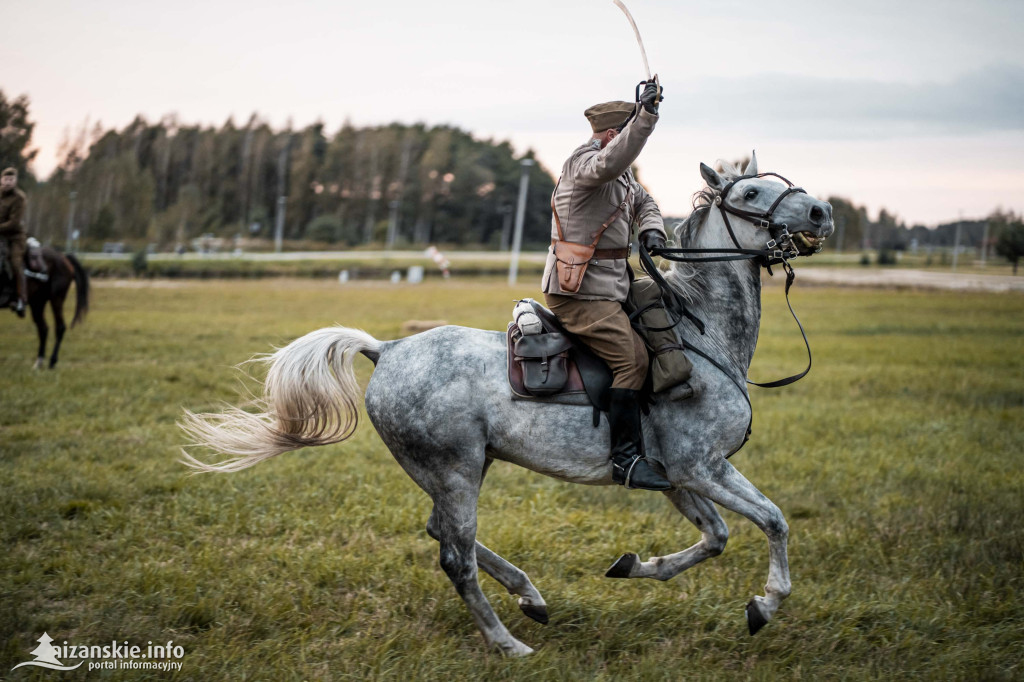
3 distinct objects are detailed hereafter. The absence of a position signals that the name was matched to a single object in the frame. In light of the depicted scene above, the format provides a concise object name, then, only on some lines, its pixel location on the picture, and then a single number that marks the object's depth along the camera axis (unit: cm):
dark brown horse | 1357
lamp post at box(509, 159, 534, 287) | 4122
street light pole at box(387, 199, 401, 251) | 8281
